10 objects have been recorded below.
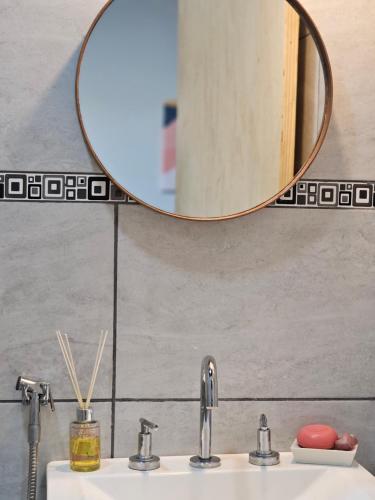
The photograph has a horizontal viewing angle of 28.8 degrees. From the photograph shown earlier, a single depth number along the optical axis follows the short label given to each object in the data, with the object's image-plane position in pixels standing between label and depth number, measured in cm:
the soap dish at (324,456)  150
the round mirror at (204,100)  150
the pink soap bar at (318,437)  152
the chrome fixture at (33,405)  144
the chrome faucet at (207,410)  142
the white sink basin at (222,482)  142
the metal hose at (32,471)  143
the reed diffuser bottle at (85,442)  145
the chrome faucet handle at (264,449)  152
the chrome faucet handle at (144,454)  148
